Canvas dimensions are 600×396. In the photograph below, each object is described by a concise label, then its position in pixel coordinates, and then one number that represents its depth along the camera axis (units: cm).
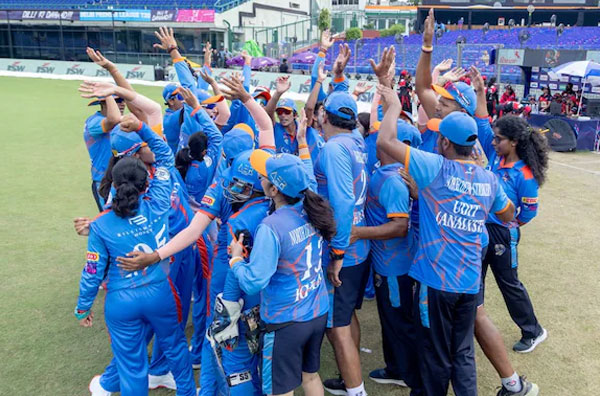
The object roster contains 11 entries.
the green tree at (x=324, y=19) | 5065
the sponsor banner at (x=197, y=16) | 3953
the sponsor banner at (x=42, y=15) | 4044
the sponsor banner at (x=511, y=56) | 1656
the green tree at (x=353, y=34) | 4712
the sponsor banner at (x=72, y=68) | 3023
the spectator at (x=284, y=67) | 3079
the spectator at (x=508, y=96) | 1627
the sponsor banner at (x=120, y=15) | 3991
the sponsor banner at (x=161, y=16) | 4038
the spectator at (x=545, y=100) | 1567
